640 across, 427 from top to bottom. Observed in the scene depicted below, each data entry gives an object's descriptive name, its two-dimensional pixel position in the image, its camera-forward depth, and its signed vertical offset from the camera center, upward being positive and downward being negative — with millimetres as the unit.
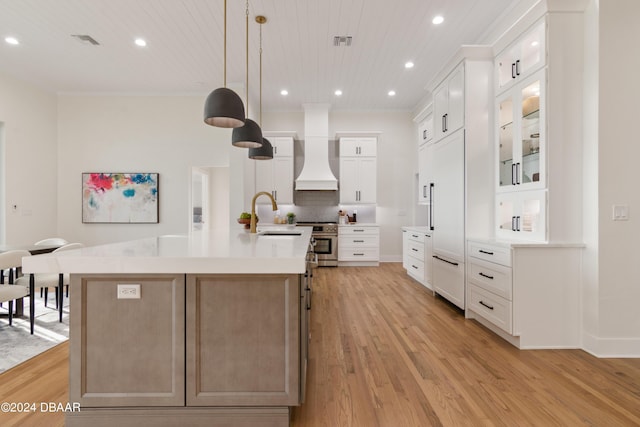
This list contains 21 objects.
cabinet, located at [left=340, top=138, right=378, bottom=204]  6914 +875
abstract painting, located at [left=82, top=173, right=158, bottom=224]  6133 +243
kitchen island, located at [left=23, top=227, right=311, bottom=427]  1616 -652
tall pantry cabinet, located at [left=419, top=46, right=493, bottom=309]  3539 +572
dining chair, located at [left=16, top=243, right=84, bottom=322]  3365 -717
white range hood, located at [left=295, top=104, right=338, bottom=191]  6805 +1423
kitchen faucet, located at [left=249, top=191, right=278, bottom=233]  3160 -109
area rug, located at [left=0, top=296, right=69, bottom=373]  2605 -1134
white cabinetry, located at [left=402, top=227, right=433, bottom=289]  4664 -643
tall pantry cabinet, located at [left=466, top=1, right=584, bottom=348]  2717 -28
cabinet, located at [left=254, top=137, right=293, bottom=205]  6863 +821
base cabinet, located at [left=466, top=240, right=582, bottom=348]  2715 -676
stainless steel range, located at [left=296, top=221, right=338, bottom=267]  6645 -644
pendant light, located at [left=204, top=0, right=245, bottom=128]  2207 +713
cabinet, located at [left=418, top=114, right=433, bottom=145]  5453 +1421
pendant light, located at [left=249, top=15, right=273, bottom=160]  3508 +631
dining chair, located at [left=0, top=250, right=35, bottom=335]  2908 -709
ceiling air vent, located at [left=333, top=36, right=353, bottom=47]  4234 +2225
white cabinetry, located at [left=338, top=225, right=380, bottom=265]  6719 -629
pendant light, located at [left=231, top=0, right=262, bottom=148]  2912 +682
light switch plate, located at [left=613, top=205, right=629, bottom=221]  2566 -1
